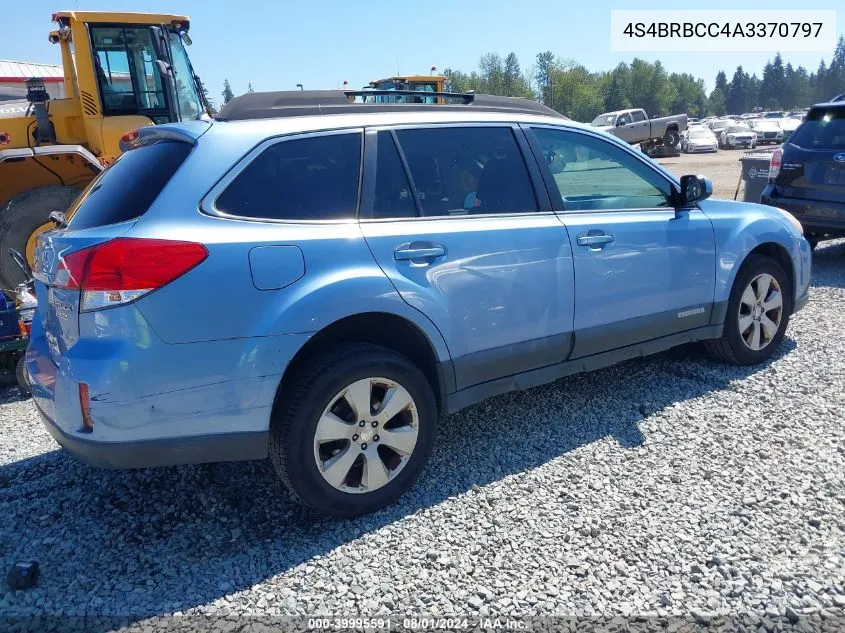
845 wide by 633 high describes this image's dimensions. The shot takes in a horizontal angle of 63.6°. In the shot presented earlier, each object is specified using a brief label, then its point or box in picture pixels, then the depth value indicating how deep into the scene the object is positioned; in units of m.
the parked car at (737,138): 40.62
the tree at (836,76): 131.74
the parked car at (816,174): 7.48
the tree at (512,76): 83.31
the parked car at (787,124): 41.87
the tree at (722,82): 151.50
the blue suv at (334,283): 2.66
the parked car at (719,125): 44.04
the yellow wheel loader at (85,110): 7.13
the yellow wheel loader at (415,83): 20.17
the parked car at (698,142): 36.84
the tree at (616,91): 108.69
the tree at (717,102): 142.80
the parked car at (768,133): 41.62
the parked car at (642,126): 30.95
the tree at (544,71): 93.56
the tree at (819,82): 137.50
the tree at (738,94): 146.38
